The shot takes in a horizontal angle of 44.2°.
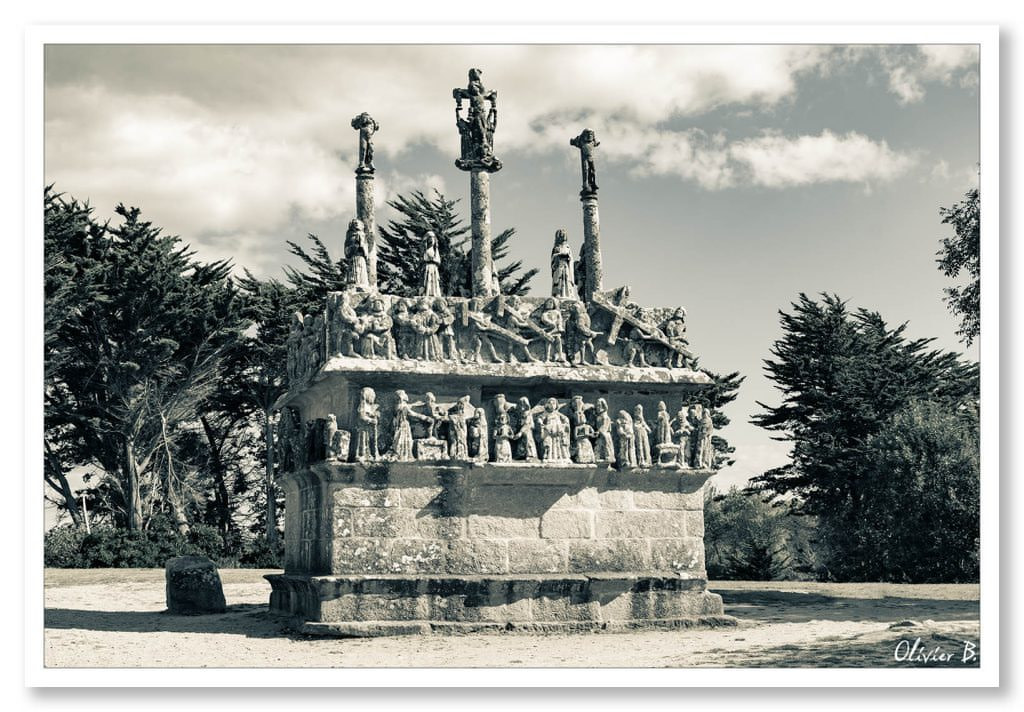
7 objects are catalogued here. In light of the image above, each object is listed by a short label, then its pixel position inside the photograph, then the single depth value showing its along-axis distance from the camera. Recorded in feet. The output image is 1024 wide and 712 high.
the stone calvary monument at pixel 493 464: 52.37
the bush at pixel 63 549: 102.12
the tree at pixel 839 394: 122.52
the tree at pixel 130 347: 111.55
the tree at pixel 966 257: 68.08
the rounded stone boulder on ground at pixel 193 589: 62.03
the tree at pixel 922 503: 98.63
